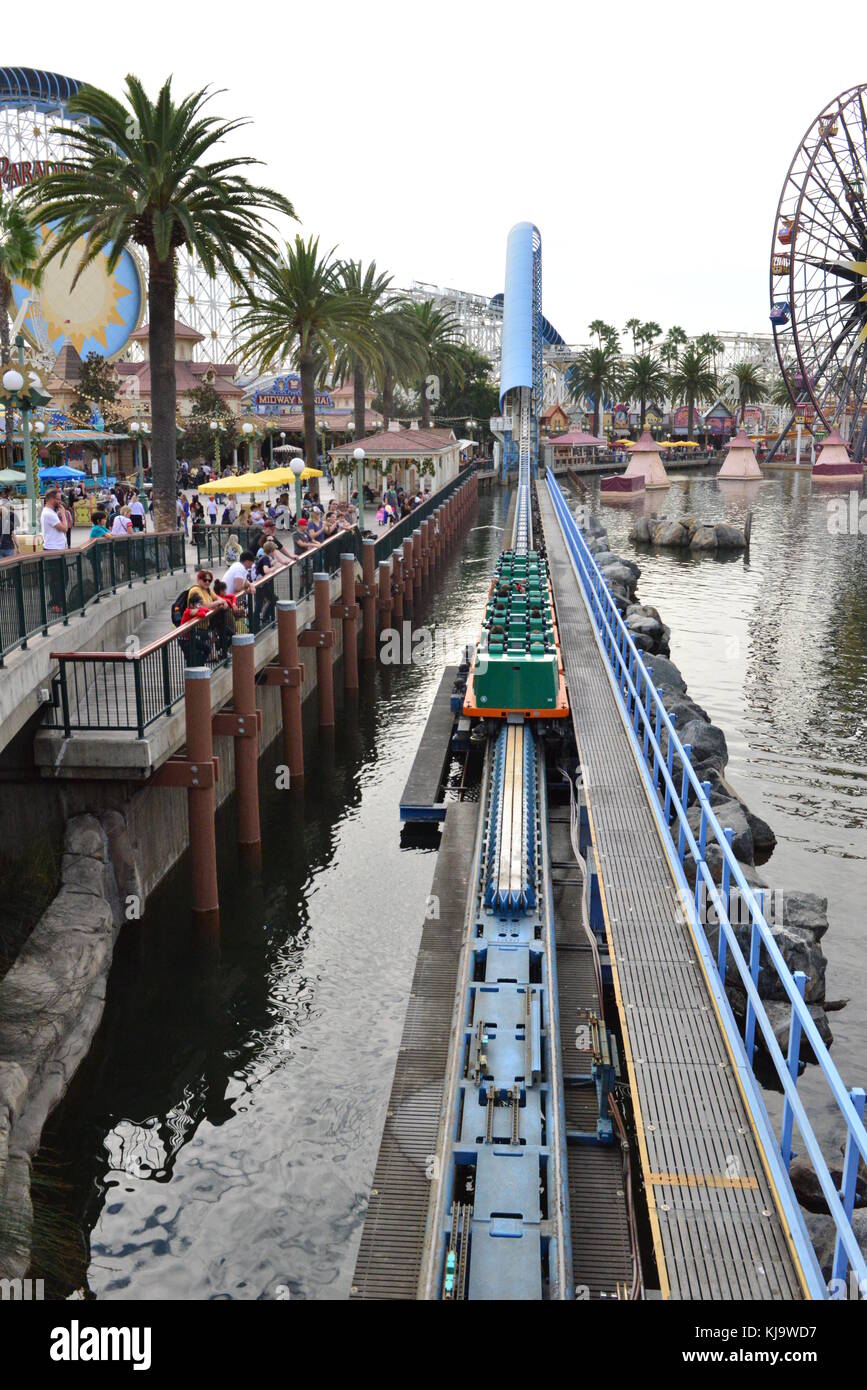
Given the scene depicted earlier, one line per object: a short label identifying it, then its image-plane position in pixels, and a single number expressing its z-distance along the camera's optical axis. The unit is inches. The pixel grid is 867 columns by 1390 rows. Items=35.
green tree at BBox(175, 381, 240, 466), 2669.8
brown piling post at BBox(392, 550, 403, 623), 1585.9
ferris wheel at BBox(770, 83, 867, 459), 3368.6
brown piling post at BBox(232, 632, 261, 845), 747.4
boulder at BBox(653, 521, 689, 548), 2598.4
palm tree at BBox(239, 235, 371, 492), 1752.0
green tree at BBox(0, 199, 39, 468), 1228.5
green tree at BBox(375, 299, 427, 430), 2539.4
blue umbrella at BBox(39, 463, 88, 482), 1728.6
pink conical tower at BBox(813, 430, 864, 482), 4101.9
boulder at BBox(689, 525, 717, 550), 2516.0
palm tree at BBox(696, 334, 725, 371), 6333.7
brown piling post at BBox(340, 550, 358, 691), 1197.1
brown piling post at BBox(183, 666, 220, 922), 645.9
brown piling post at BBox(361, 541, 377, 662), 1364.4
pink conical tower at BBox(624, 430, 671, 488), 4173.2
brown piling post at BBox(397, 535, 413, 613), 1711.4
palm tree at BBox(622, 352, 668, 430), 5625.0
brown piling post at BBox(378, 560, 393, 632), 1499.8
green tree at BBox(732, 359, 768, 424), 6200.8
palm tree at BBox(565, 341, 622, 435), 5408.5
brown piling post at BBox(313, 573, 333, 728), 1048.2
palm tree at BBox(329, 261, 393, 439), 2283.5
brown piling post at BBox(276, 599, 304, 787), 892.0
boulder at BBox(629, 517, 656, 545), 2684.5
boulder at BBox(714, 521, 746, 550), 2490.2
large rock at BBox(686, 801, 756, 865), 725.9
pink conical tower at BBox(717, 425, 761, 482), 4394.7
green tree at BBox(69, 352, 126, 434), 2711.6
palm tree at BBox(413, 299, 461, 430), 3590.1
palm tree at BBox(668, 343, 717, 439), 5866.1
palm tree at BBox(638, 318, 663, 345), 6545.3
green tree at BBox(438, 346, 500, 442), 4677.7
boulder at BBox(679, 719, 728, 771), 882.1
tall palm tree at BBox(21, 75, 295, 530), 1105.4
